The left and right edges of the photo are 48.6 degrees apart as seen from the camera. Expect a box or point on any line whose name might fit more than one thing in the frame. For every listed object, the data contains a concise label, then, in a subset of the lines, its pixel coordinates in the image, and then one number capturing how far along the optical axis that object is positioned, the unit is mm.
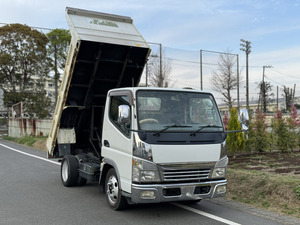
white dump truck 5215
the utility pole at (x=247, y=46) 45312
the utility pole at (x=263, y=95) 58675
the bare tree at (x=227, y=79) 40062
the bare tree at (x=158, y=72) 30391
